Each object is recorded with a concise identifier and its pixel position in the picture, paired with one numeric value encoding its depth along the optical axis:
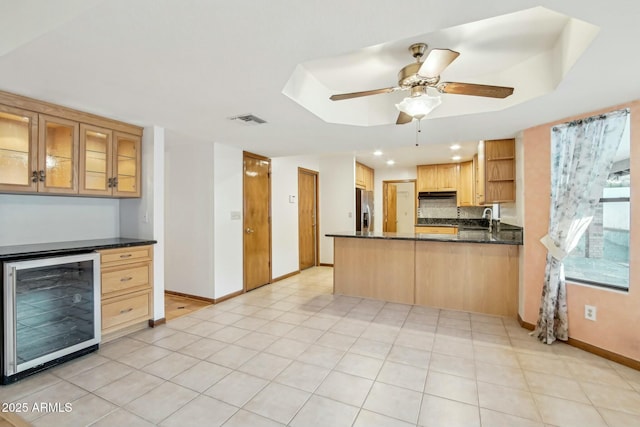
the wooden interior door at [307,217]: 6.02
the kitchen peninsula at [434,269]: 3.54
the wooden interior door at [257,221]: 4.54
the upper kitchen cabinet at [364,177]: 6.68
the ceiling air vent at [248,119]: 2.86
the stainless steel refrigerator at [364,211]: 6.50
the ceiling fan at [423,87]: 1.88
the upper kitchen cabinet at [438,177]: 6.84
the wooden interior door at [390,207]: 7.98
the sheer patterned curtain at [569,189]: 2.55
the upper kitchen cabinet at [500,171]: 3.67
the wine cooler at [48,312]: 2.12
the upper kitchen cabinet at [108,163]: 2.83
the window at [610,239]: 2.45
